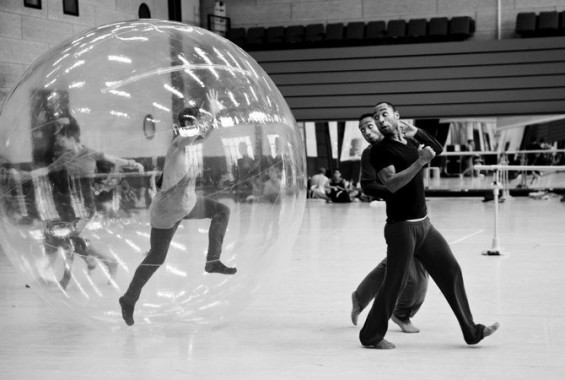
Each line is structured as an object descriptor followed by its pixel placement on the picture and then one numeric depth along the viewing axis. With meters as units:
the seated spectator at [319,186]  19.52
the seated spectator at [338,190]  18.94
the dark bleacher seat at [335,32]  20.61
